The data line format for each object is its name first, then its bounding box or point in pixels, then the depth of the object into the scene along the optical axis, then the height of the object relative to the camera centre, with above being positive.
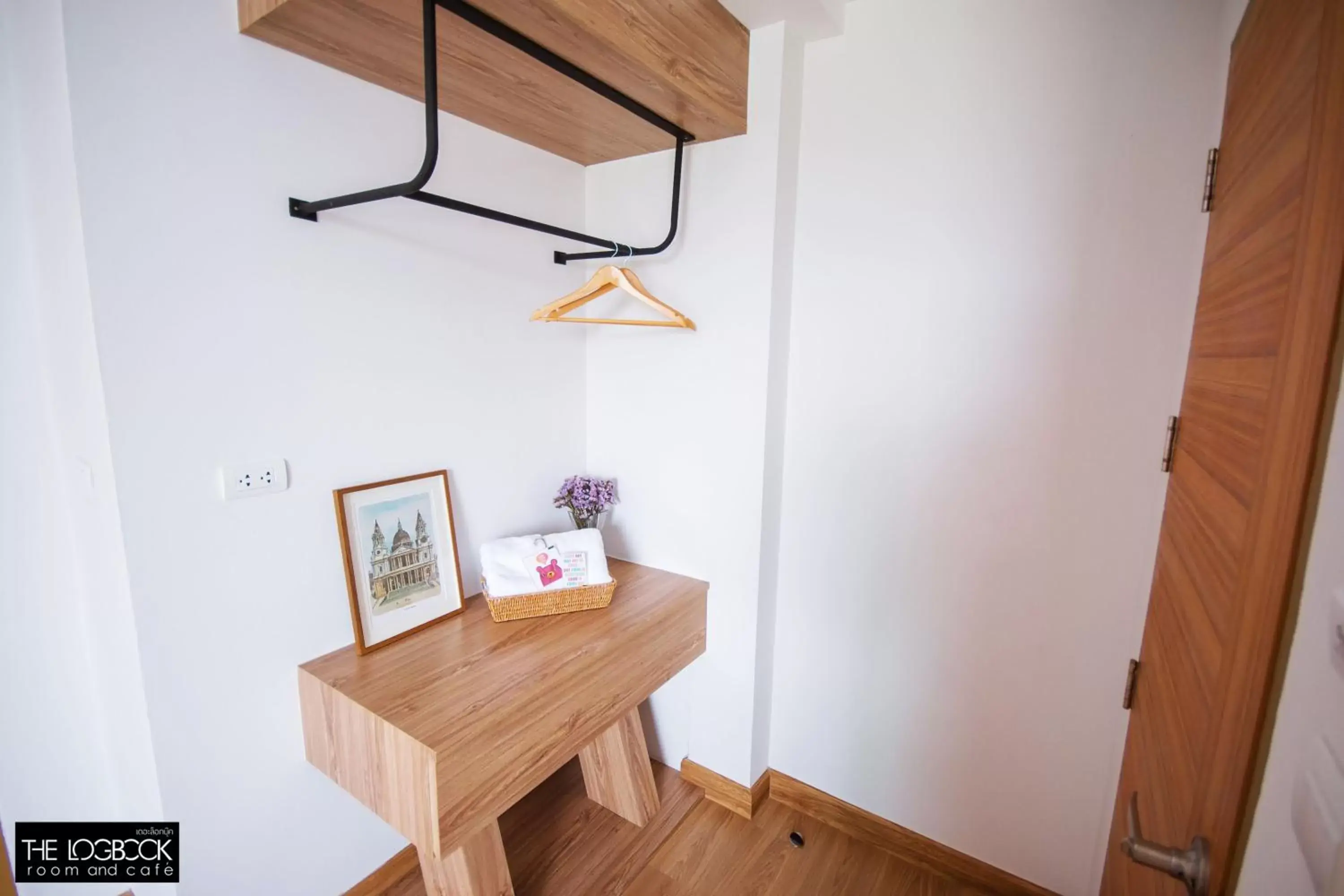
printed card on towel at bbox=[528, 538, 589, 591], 1.69 -0.61
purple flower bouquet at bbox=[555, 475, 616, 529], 1.95 -0.46
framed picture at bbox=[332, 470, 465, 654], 1.45 -0.53
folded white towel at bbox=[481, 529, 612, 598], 1.65 -0.60
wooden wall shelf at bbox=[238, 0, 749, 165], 1.14 +0.68
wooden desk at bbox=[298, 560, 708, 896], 1.18 -0.80
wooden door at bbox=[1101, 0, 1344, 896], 0.51 -0.06
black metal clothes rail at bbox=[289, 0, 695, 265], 1.07 +0.55
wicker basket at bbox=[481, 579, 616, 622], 1.63 -0.70
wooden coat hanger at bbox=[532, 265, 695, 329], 1.64 +0.20
